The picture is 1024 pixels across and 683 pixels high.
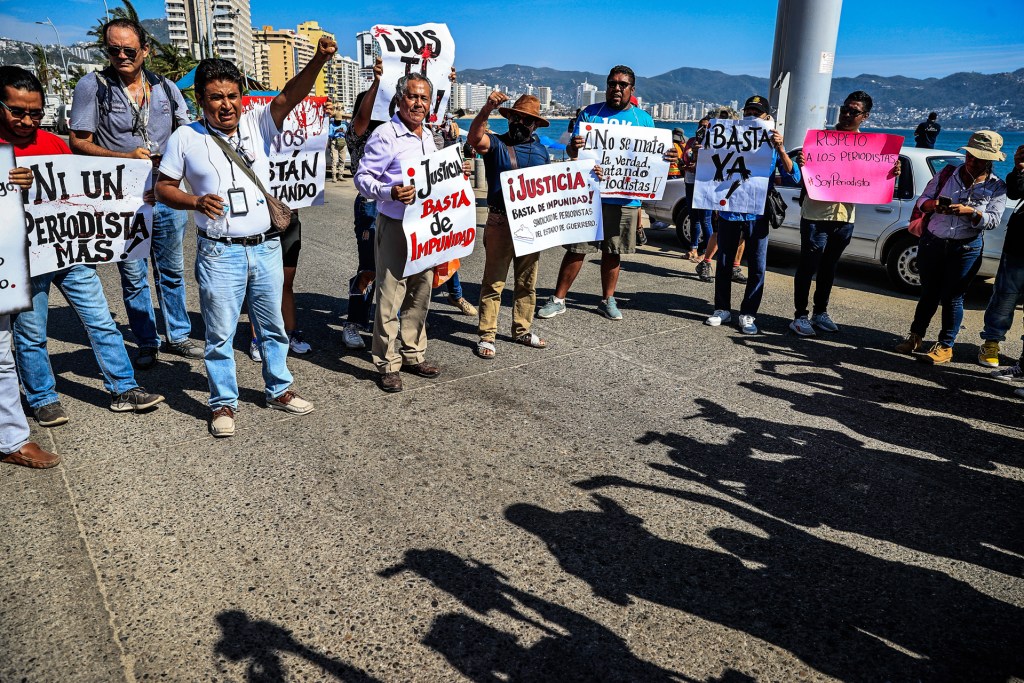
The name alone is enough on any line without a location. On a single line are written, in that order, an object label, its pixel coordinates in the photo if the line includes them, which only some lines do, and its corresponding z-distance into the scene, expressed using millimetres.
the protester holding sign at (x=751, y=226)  6551
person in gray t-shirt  4785
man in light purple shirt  4746
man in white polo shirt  3912
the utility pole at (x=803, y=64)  10930
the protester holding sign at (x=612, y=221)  6496
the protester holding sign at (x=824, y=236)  6359
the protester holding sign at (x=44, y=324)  3934
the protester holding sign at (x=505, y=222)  5648
